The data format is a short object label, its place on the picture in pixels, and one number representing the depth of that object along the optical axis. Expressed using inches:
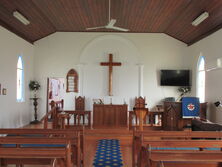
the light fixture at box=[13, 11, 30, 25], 276.4
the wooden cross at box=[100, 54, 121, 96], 409.1
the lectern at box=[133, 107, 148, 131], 264.8
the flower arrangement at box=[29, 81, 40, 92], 394.0
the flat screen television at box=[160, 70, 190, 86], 404.5
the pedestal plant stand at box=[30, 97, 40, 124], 391.5
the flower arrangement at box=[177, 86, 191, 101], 403.4
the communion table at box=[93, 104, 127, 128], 334.0
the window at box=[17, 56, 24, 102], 362.6
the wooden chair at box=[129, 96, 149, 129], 264.1
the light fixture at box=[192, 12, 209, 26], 274.8
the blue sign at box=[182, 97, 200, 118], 263.3
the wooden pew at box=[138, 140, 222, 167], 96.0
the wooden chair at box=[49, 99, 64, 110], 394.3
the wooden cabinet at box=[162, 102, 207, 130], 275.3
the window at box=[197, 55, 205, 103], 370.1
